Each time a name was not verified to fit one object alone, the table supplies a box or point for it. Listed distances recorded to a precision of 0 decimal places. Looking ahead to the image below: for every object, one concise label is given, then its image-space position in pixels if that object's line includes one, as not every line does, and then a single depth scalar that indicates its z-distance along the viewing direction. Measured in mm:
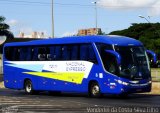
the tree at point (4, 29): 92000
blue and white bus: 25125
